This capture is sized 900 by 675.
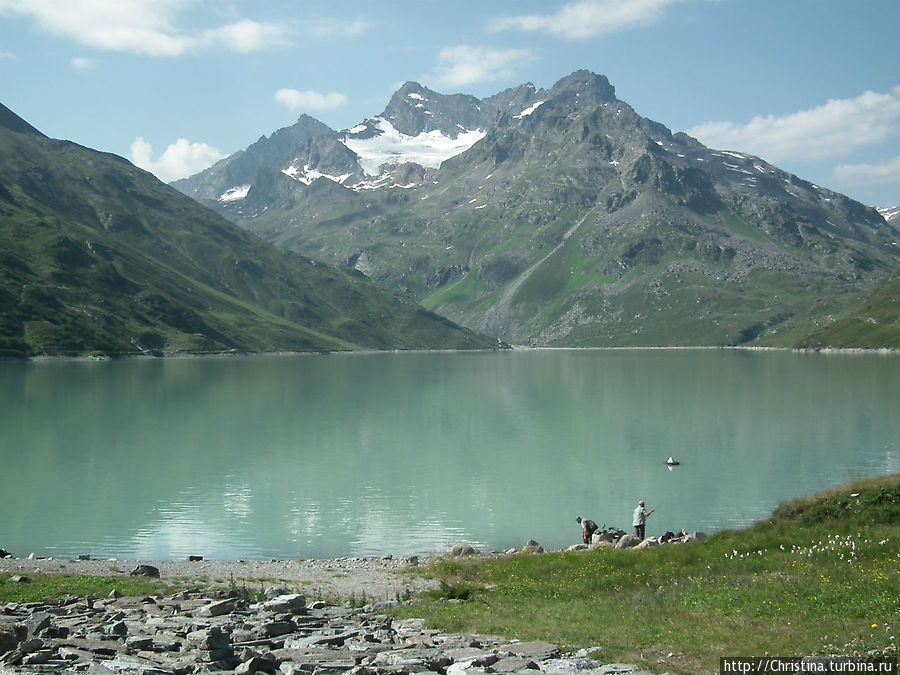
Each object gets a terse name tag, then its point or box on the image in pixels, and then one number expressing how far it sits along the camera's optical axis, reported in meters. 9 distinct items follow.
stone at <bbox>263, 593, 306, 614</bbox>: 25.50
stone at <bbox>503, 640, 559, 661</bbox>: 19.12
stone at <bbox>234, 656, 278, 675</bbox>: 17.30
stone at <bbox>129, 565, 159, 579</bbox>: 36.03
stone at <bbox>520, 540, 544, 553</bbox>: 43.73
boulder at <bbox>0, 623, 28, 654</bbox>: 18.25
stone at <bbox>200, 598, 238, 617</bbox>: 25.28
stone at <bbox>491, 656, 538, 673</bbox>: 17.60
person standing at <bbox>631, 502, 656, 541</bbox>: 47.19
